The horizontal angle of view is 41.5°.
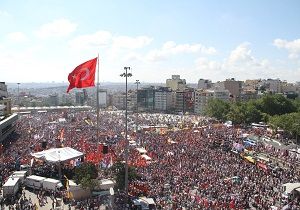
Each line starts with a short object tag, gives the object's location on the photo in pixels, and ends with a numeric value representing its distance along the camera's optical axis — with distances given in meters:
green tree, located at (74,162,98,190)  30.81
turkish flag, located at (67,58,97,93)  32.53
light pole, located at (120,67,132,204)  27.94
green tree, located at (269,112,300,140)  62.01
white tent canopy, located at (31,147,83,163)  36.81
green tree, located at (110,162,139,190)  32.03
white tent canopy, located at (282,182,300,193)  31.44
